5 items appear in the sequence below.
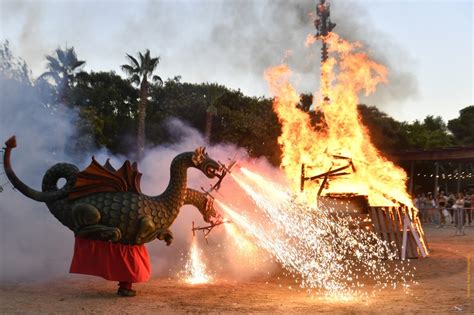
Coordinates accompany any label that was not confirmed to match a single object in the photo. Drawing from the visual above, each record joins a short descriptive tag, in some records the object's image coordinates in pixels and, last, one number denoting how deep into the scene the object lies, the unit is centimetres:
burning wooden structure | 1182
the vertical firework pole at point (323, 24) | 1642
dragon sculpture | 733
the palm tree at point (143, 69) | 2695
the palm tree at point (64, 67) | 1898
